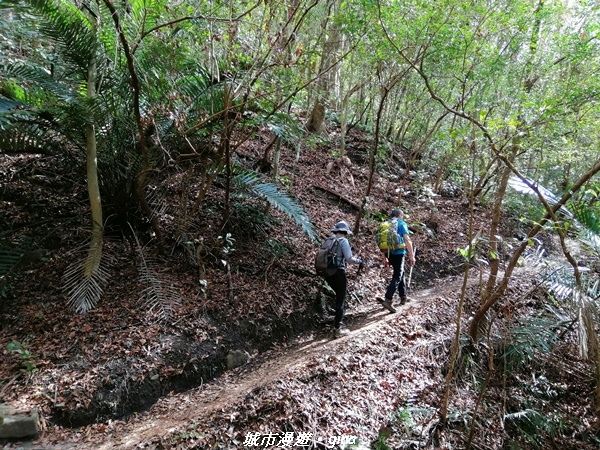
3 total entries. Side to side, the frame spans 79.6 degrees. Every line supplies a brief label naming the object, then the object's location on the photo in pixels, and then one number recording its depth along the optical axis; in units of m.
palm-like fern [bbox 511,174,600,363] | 3.94
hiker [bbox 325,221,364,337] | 5.73
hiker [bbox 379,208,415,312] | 6.76
